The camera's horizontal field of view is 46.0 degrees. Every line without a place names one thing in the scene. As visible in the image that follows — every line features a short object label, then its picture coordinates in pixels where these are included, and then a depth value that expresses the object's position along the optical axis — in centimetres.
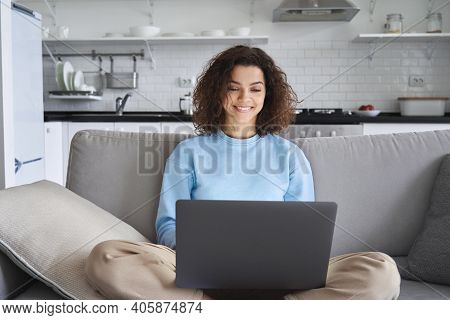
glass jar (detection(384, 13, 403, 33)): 441
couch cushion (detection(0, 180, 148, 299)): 141
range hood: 417
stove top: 411
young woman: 177
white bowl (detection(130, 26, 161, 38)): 448
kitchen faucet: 455
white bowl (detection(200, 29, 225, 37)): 445
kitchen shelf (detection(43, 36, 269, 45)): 445
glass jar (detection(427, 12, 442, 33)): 442
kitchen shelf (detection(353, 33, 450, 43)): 433
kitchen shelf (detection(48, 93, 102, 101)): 458
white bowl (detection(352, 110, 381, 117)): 417
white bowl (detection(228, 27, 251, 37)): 443
